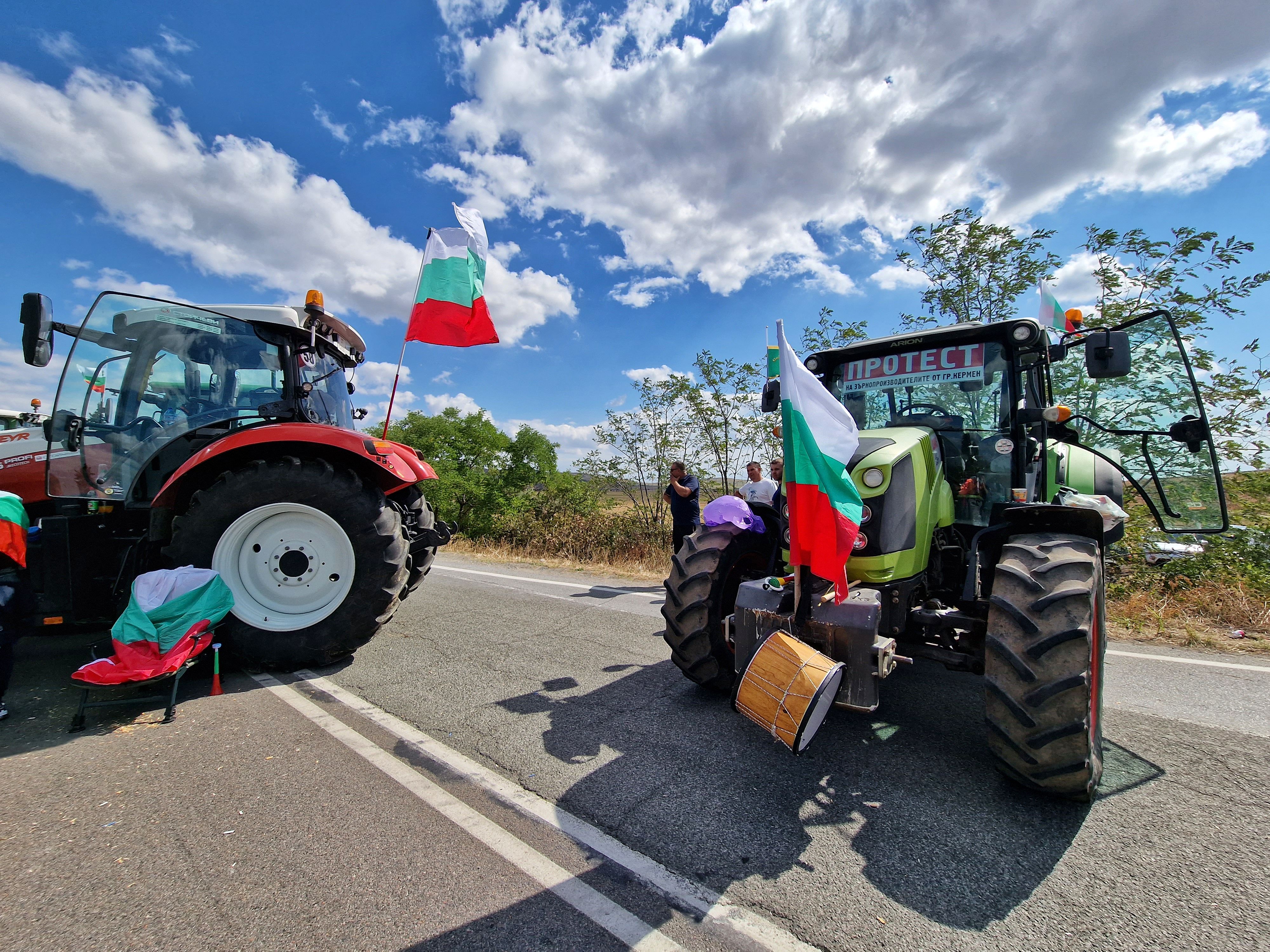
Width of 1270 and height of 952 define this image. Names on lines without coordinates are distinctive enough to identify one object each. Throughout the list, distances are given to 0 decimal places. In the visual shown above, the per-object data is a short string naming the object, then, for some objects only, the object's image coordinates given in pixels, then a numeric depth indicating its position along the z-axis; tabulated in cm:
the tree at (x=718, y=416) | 1177
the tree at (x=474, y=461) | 1758
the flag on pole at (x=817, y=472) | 235
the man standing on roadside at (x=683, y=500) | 768
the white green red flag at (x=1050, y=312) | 404
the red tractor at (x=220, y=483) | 385
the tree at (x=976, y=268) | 862
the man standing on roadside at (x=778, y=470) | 752
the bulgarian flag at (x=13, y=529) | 321
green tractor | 226
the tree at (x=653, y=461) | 1207
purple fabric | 355
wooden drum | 221
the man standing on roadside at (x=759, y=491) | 679
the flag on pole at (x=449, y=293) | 533
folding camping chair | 305
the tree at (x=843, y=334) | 1045
